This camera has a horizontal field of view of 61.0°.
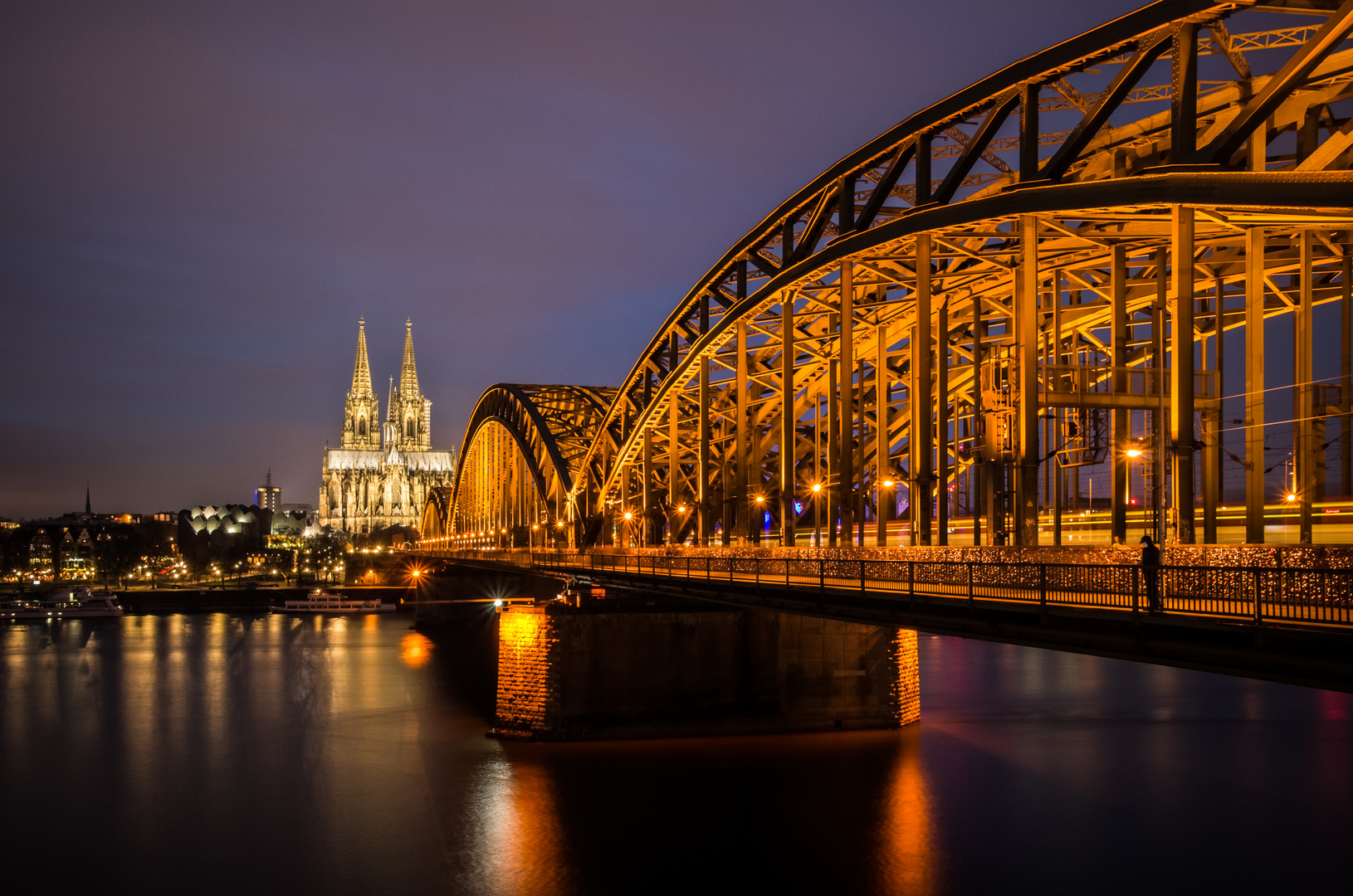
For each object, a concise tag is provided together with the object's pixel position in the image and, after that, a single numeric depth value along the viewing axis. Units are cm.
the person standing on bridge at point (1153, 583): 1644
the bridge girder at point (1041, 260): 2405
